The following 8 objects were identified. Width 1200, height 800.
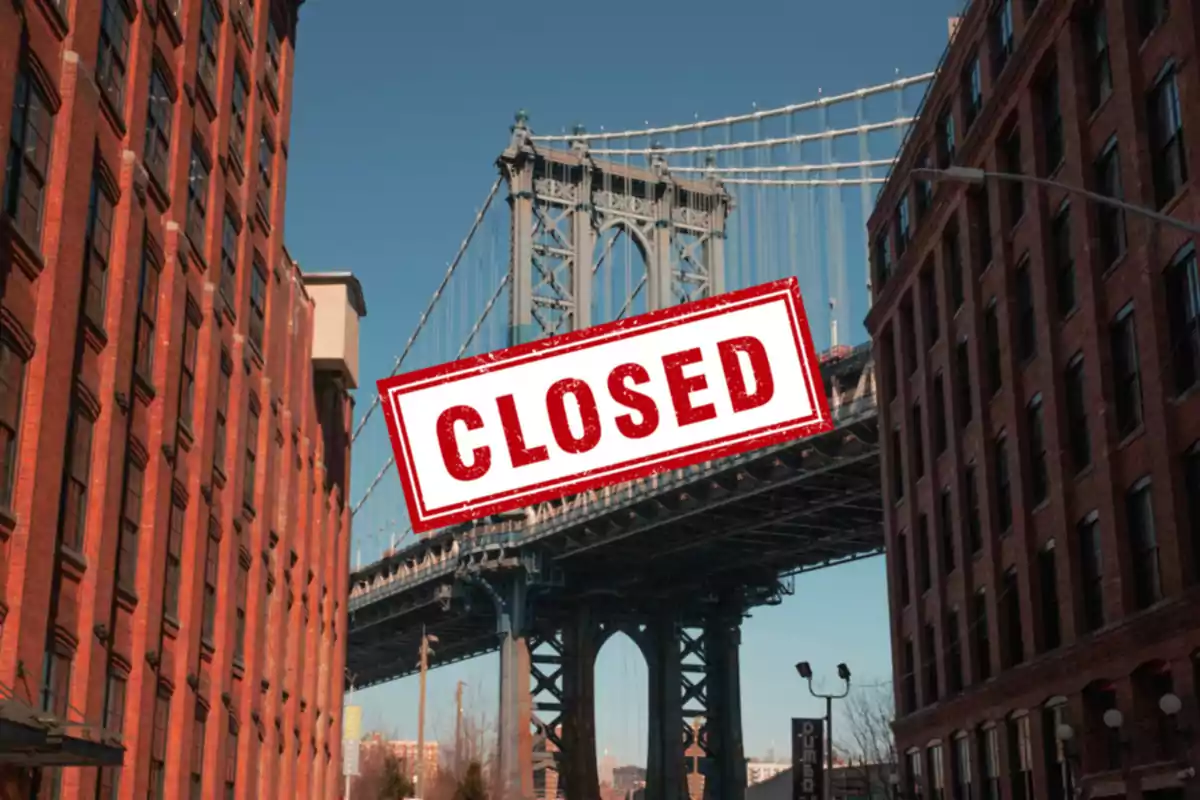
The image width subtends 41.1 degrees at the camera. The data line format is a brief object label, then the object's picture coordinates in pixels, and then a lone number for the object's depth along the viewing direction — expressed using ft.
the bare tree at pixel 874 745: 274.75
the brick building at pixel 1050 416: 94.32
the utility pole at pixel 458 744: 274.01
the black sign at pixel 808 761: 208.13
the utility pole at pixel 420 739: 207.92
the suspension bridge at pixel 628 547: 284.00
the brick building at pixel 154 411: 70.37
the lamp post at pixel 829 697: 164.66
